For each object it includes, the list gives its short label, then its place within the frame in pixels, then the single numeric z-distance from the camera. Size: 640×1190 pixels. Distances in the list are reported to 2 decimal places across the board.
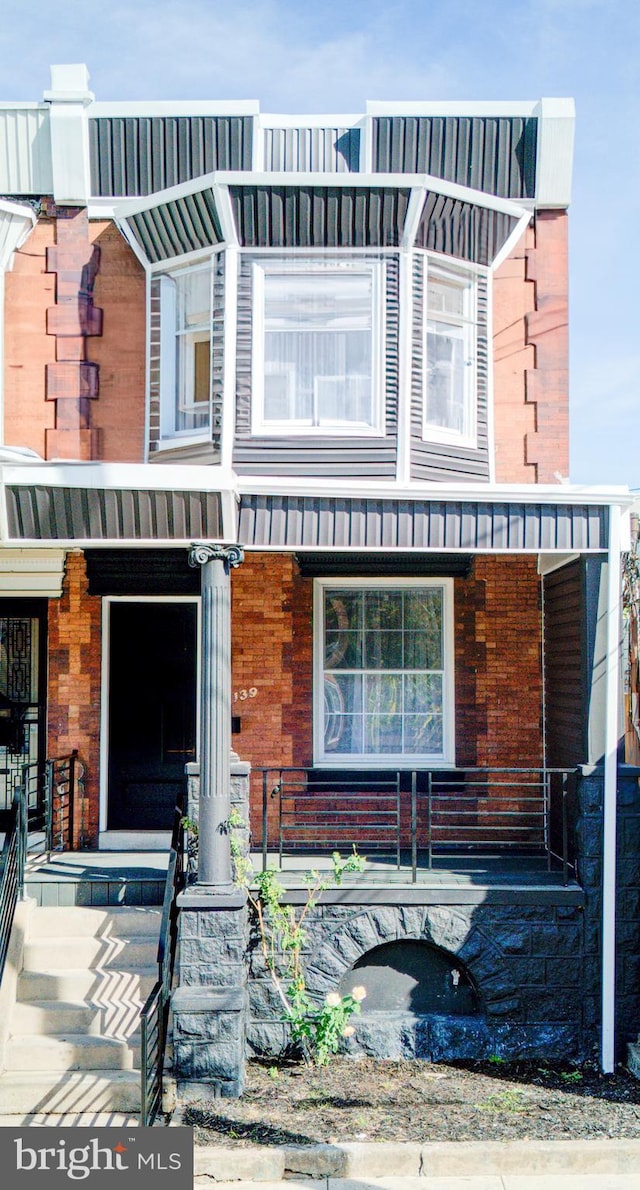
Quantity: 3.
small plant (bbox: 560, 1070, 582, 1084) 7.49
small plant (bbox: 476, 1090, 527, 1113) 6.94
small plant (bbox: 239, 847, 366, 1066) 7.45
